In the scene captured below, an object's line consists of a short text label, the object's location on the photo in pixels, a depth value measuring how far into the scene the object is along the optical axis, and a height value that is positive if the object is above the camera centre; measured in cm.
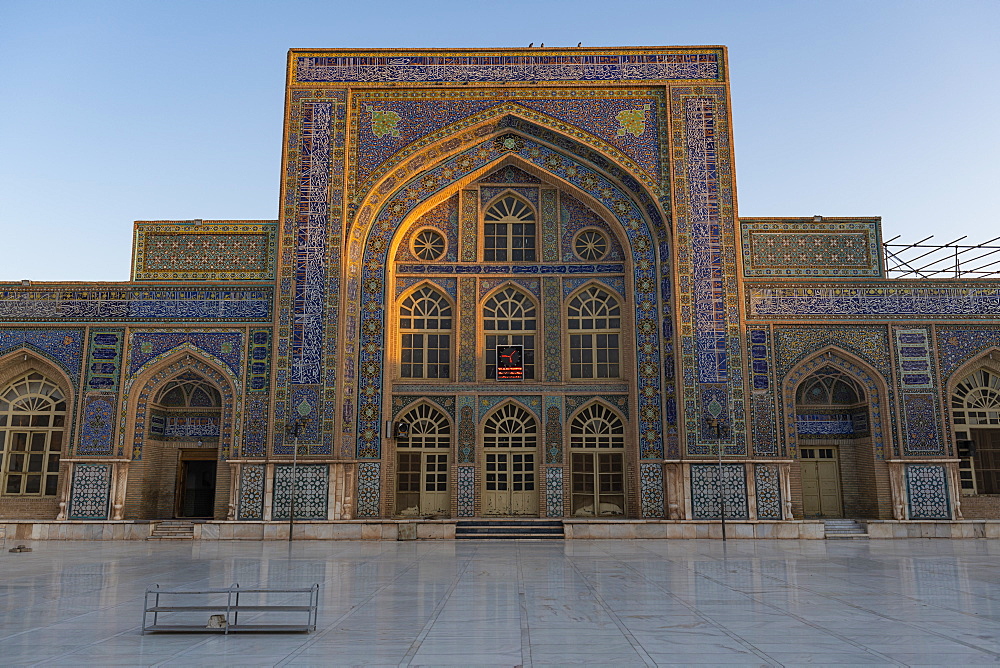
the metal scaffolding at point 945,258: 2011 +560
